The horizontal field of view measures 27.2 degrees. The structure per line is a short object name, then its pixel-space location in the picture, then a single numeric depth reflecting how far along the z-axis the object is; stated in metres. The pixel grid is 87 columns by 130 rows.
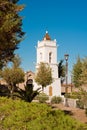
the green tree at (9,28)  10.81
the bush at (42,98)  23.25
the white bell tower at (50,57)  35.13
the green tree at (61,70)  42.51
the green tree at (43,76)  32.09
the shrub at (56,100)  22.76
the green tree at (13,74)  30.90
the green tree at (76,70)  37.03
